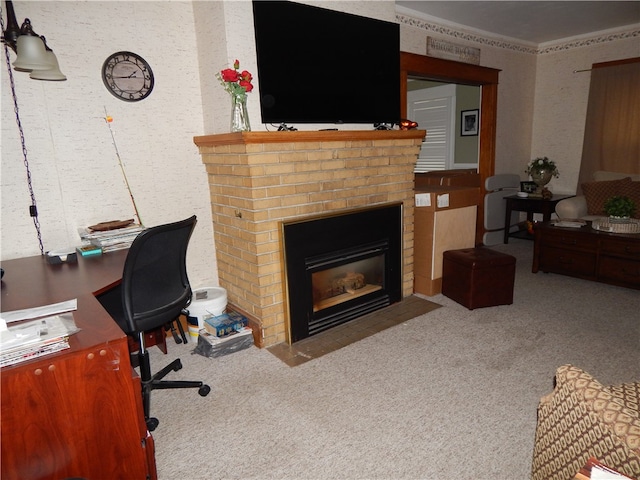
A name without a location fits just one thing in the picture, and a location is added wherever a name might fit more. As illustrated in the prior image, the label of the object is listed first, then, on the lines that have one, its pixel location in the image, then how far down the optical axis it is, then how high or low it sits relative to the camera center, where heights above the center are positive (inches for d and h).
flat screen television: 106.8 +22.5
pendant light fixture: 80.5 +21.4
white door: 245.3 +12.8
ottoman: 131.3 -43.6
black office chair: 76.0 -26.6
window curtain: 190.9 +7.2
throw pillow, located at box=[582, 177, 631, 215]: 180.4 -24.2
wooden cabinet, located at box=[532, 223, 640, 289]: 144.1 -43.0
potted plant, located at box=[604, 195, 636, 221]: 150.3 -26.1
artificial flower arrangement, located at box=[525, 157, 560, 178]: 208.5 -14.3
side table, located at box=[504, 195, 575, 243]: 198.2 -31.9
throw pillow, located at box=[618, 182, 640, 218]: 171.8 -23.7
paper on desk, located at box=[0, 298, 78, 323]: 59.2 -22.6
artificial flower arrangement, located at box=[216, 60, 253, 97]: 99.1 +16.0
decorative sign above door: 168.5 +37.8
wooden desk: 49.1 -32.1
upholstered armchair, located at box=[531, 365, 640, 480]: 40.0 -30.5
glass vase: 101.9 +8.1
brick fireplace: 104.7 -11.9
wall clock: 102.9 +19.3
